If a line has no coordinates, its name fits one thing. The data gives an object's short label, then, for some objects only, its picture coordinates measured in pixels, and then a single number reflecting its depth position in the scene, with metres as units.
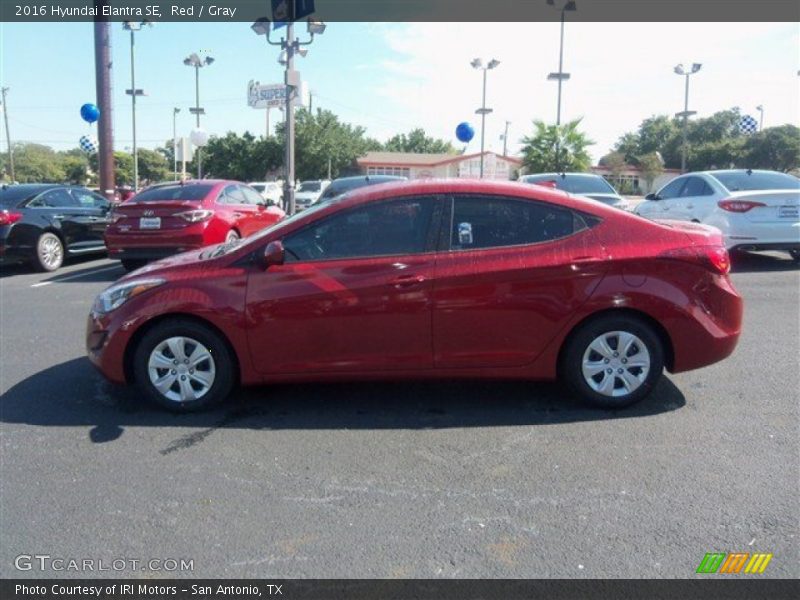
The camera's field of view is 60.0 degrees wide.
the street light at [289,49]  14.54
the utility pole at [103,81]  16.97
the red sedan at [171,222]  10.27
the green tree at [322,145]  53.44
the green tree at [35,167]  68.69
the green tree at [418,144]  80.44
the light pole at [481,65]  26.59
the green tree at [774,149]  42.91
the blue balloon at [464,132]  18.06
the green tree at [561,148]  32.91
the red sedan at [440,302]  4.57
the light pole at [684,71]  27.03
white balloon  24.55
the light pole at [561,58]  22.25
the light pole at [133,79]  22.22
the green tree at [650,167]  47.38
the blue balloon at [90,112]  17.81
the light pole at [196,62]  29.28
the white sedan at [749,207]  9.84
